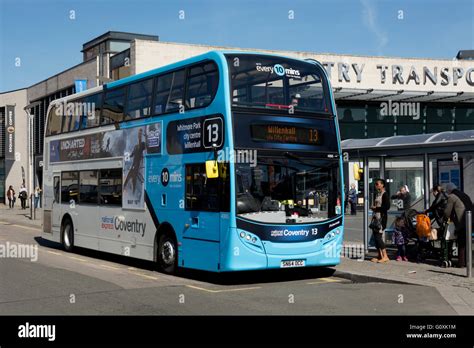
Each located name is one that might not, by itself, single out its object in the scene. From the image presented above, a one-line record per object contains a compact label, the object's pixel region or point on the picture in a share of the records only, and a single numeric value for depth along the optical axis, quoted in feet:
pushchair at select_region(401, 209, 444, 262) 45.14
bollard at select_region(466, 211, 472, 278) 37.91
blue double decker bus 36.22
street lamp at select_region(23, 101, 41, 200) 146.10
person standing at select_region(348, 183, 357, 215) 102.89
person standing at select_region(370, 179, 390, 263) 44.59
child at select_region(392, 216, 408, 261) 45.06
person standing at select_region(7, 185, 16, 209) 142.10
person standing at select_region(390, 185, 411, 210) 47.16
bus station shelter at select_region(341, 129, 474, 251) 44.42
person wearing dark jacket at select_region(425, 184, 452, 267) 42.27
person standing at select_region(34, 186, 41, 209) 129.22
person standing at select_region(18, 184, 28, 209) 133.49
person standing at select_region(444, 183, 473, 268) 40.86
